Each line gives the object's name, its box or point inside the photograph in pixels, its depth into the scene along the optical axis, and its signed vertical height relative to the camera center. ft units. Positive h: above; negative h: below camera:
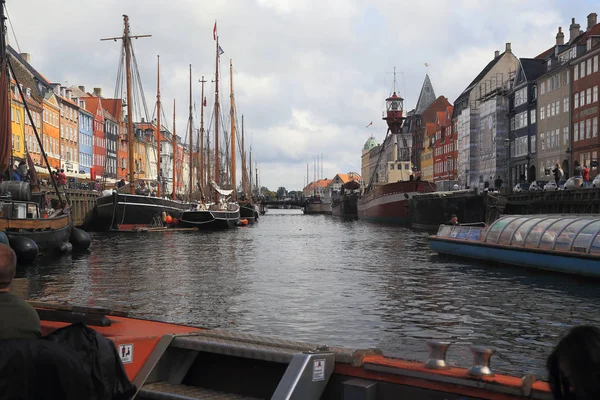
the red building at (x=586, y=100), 212.02 +28.97
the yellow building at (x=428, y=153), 466.29 +30.62
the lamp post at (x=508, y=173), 296.01 +11.36
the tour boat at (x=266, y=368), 19.38 -4.57
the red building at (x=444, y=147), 401.49 +30.42
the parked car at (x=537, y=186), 179.36 +3.89
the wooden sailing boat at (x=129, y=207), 182.91 -1.12
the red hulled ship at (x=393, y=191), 260.42 +4.03
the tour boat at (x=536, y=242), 80.02 -4.89
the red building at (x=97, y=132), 369.71 +34.26
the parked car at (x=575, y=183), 153.58 +3.83
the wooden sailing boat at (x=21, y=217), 99.04 -1.98
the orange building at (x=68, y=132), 308.19 +29.44
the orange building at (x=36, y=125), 255.50 +26.18
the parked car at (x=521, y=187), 196.15 +3.87
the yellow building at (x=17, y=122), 239.85 +25.10
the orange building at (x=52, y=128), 283.18 +27.98
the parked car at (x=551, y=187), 164.45 +3.32
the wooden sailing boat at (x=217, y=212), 203.92 -2.52
